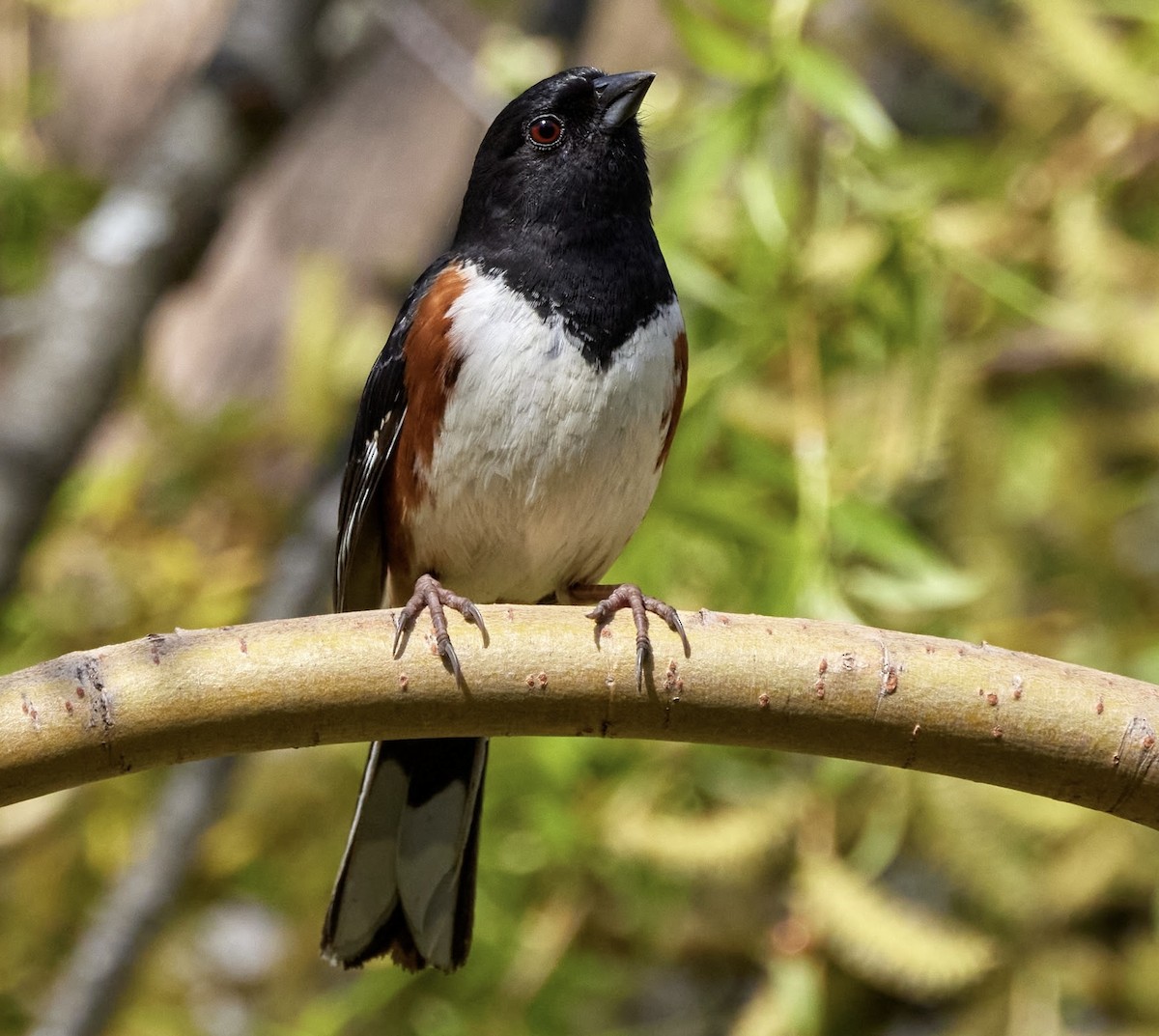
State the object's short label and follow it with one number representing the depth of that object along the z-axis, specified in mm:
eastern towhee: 5219
